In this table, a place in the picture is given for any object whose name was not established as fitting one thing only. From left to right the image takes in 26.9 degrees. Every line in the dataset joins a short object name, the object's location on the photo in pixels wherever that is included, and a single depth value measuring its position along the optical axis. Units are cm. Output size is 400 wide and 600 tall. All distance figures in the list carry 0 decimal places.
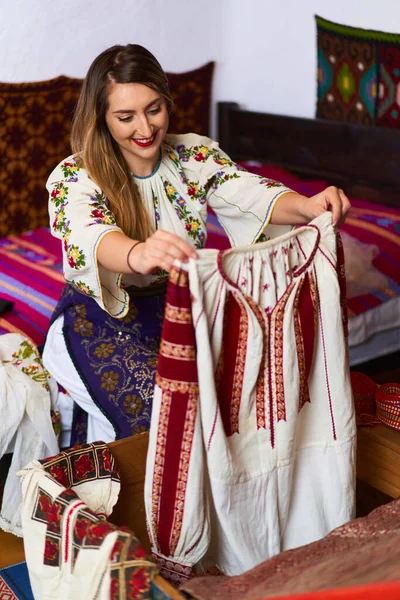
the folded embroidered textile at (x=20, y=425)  200
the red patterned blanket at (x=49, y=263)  254
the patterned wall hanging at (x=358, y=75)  323
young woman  167
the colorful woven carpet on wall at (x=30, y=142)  331
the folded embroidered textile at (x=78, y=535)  121
